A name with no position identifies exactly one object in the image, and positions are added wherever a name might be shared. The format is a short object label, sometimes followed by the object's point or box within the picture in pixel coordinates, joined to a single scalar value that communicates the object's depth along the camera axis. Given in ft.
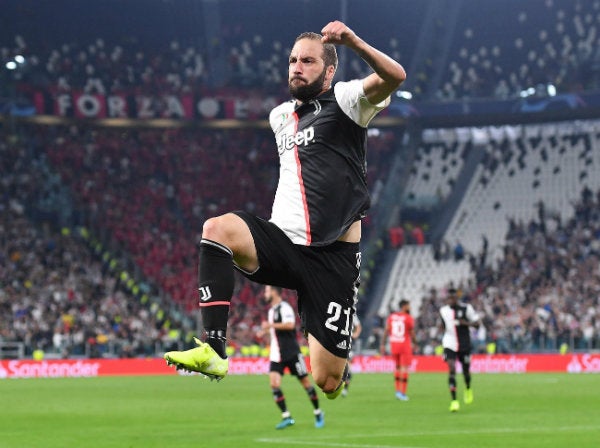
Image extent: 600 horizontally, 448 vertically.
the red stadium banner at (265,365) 127.03
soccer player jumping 23.08
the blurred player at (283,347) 63.77
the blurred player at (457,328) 77.41
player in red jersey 83.71
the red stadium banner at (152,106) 159.53
